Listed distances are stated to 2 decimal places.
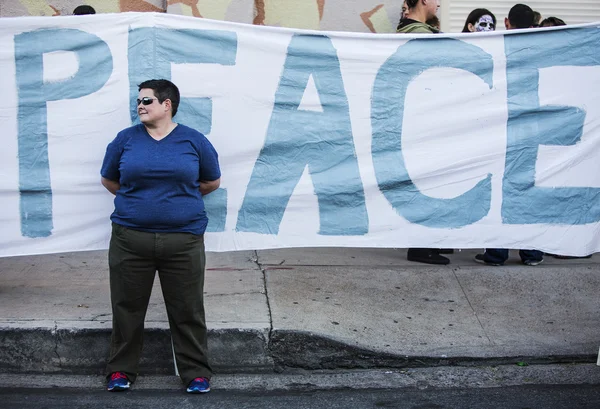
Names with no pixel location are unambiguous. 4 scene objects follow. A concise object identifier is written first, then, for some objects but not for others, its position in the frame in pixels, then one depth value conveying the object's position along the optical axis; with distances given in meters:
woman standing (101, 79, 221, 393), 5.11
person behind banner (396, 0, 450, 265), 7.21
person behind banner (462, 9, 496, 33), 7.79
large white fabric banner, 5.70
